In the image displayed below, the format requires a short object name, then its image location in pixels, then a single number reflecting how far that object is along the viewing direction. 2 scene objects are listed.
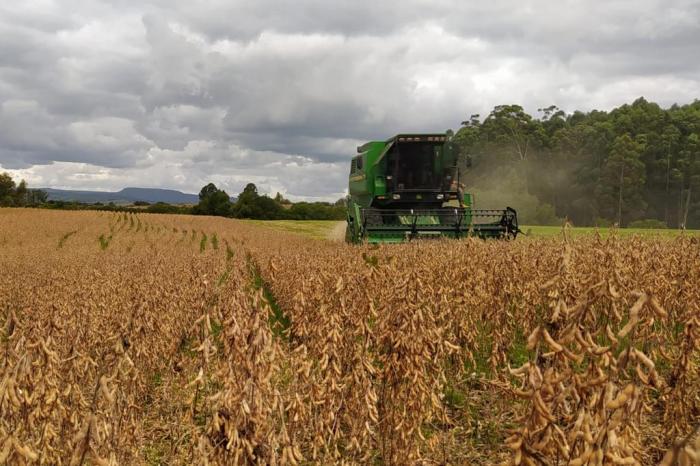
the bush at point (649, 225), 48.00
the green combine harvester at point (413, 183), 17.55
